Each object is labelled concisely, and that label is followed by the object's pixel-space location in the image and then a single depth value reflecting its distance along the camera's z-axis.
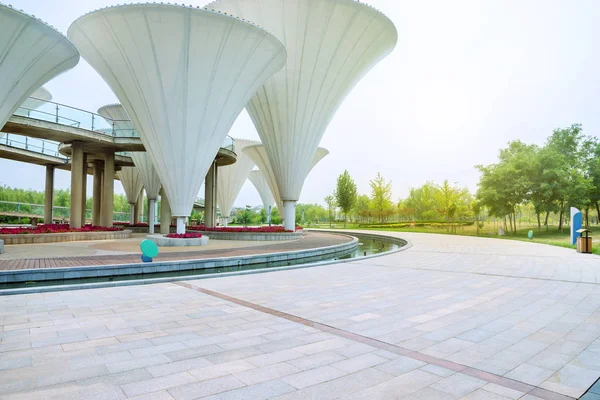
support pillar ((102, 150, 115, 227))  26.61
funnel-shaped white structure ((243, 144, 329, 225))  32.28
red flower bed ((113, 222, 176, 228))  35.09
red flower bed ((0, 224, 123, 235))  19.27
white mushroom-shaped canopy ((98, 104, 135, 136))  24.42
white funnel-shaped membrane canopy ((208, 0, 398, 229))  19.25
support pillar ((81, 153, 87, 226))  25.84
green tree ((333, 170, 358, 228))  47.50
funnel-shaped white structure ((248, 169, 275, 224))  58.59
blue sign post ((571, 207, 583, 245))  20.34
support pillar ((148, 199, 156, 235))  32.78
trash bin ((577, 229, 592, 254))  16.52
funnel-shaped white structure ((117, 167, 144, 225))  42.56
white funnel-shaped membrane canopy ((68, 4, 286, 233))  14.64
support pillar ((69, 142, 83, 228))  23.88
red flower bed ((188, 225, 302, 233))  24.80
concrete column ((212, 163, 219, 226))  29.84
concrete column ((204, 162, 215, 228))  29.79
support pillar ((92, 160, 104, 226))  30.77
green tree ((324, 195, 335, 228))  63.30
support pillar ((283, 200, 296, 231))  26.12
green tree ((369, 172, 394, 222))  54.03
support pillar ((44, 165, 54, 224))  34.16
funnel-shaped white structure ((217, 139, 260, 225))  44.81
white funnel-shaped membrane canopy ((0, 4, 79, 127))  12.28
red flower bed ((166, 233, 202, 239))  18.75
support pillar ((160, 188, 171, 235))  30.41
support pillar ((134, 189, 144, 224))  45.72
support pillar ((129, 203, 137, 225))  44.52
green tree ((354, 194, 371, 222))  59.41
